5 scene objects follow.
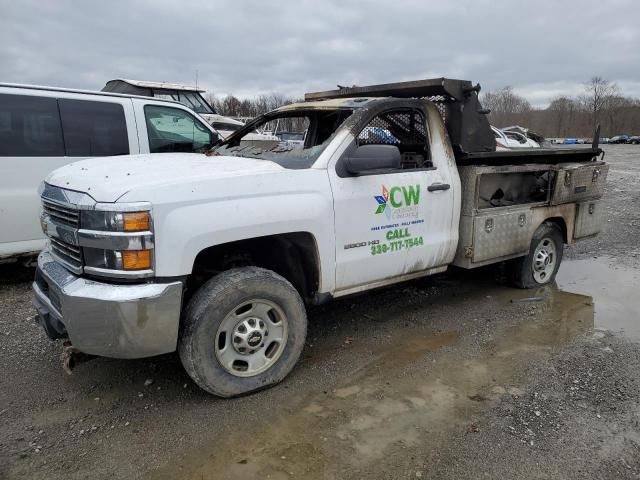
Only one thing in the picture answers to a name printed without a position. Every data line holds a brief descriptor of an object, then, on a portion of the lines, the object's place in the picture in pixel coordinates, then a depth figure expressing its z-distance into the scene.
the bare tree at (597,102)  94.32
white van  5.00
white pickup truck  2.78
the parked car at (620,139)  71.34
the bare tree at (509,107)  89.94
